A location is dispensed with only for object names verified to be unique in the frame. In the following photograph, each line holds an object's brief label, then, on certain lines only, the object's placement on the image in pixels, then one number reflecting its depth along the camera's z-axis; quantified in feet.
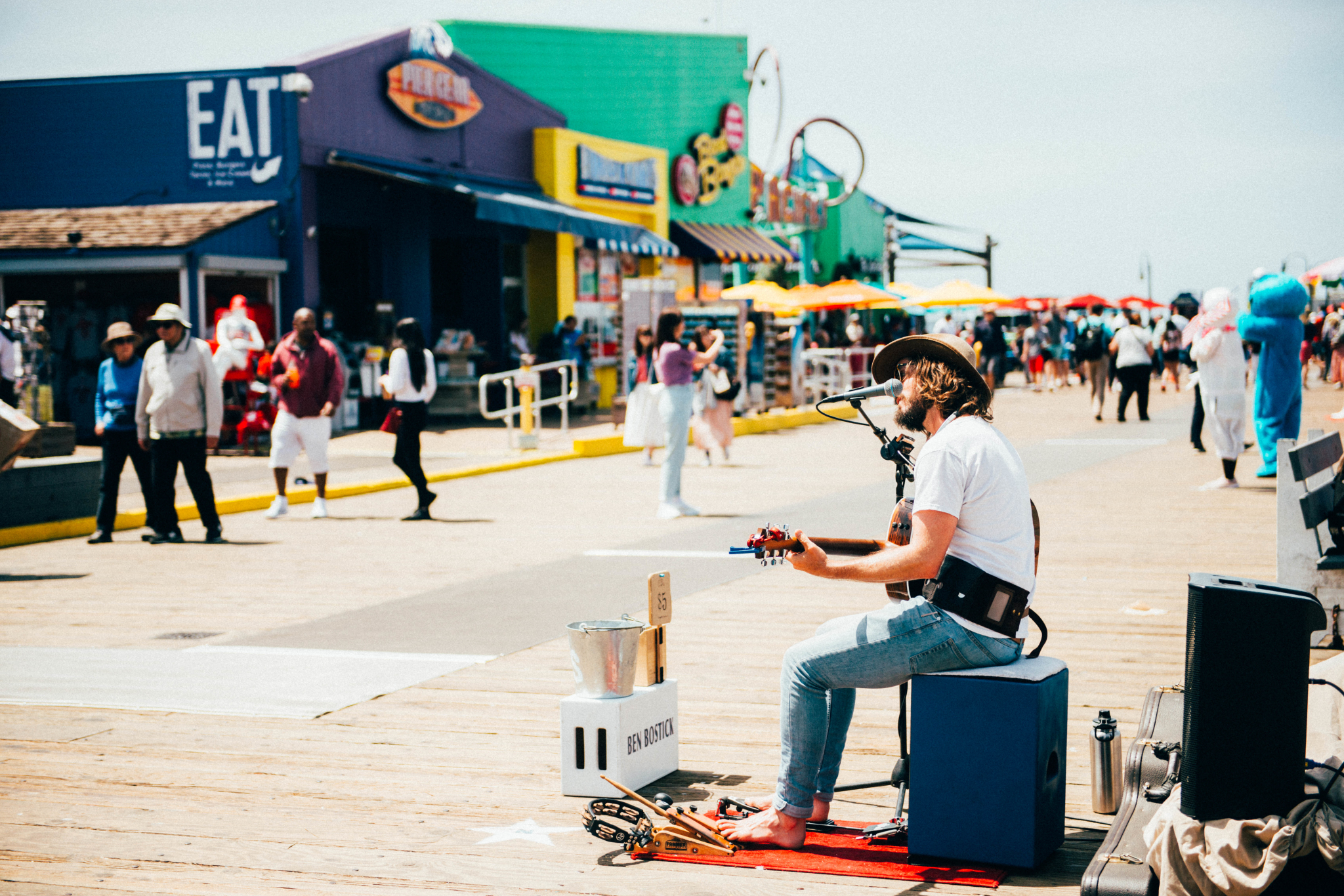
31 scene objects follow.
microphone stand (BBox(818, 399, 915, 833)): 15.44
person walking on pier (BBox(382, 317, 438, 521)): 42.75
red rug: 13.91
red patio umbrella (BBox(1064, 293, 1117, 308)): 145.38
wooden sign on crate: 17.56
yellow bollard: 65.77
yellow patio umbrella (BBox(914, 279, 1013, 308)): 118.11
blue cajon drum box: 13.62
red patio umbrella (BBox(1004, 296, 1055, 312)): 141.18
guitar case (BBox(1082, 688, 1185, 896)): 11.87
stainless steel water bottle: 15.67
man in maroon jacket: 42.16
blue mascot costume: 41.65
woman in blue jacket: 38.81
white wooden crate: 16.48
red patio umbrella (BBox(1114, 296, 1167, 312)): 128.77
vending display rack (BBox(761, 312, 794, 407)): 88.38
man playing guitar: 13.82
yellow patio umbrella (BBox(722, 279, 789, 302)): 100.17
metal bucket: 16.62
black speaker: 11.43
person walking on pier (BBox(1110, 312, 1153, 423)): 71.56
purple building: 69.41
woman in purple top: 41.81
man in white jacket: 37.50
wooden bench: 24.18
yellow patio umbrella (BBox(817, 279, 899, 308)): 102.32
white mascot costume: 46.24
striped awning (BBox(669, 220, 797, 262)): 114.42
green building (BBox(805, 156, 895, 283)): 170.71
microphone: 15.14
